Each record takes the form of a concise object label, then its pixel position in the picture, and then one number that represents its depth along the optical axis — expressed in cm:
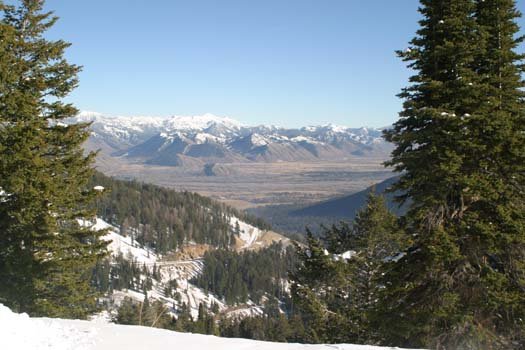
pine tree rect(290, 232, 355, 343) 2136
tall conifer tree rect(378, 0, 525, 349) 1314
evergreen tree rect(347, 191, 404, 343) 2125
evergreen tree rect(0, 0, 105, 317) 1539
